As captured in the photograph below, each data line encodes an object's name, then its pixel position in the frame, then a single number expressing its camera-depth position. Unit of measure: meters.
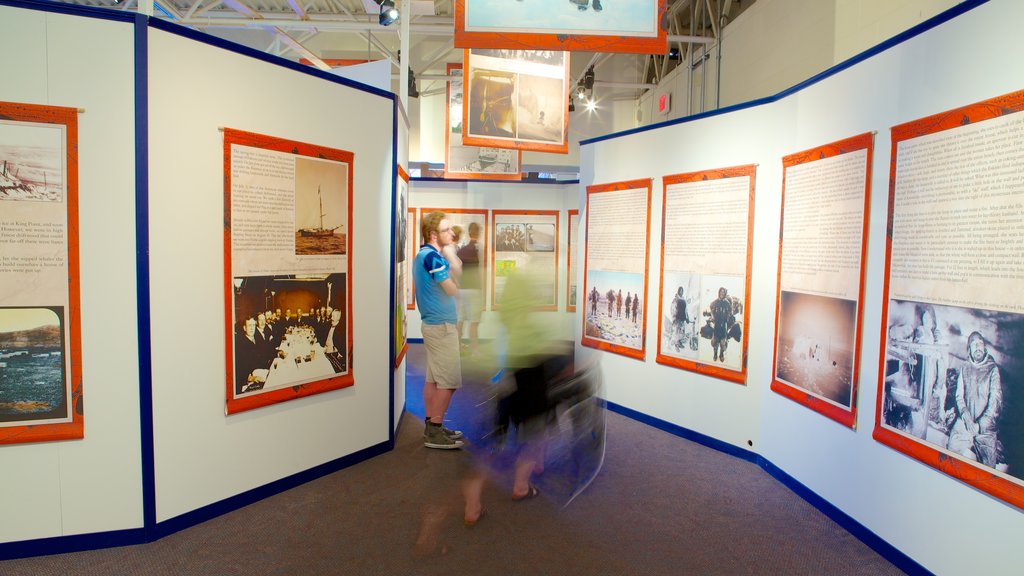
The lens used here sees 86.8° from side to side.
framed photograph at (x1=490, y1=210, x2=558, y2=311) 9.01
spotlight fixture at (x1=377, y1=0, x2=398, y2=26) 6.54
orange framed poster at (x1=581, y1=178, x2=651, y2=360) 5.47
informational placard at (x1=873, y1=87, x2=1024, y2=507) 2.33
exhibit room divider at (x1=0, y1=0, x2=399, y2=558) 2.79
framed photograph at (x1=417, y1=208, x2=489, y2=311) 9.08
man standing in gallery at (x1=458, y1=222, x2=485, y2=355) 3.89
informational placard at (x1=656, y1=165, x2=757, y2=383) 4.54
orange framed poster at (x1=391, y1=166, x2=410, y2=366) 4.83
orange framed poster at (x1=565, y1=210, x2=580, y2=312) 8.94
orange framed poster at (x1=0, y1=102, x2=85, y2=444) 2.70
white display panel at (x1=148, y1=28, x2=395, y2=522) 3.04
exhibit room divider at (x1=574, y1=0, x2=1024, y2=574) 2.40
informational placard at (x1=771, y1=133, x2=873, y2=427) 3.31
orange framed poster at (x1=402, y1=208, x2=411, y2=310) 9.18
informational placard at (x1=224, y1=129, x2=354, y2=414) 3.36
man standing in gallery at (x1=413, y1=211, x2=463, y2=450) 4.28
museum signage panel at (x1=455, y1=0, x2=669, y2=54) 3.92
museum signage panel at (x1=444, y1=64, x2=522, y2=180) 8.87
